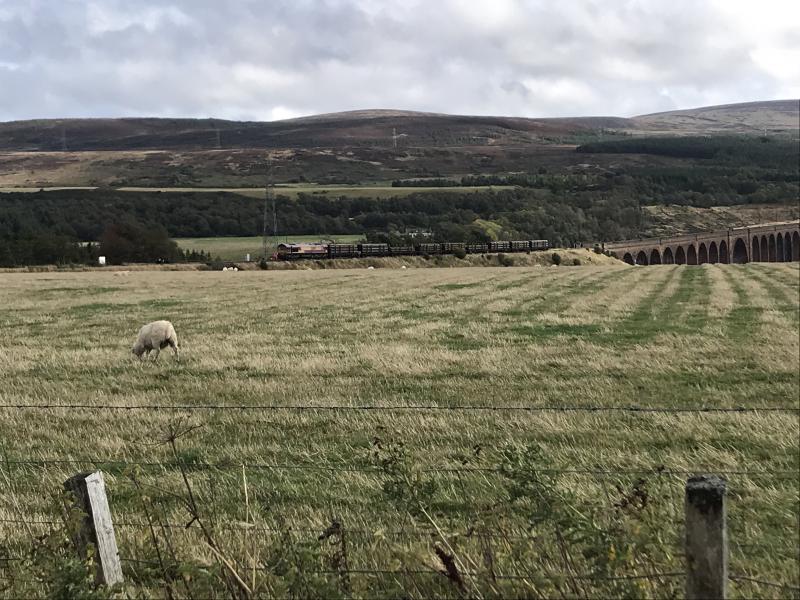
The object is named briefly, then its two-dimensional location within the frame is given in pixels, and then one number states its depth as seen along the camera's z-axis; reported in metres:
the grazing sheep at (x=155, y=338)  17.23
